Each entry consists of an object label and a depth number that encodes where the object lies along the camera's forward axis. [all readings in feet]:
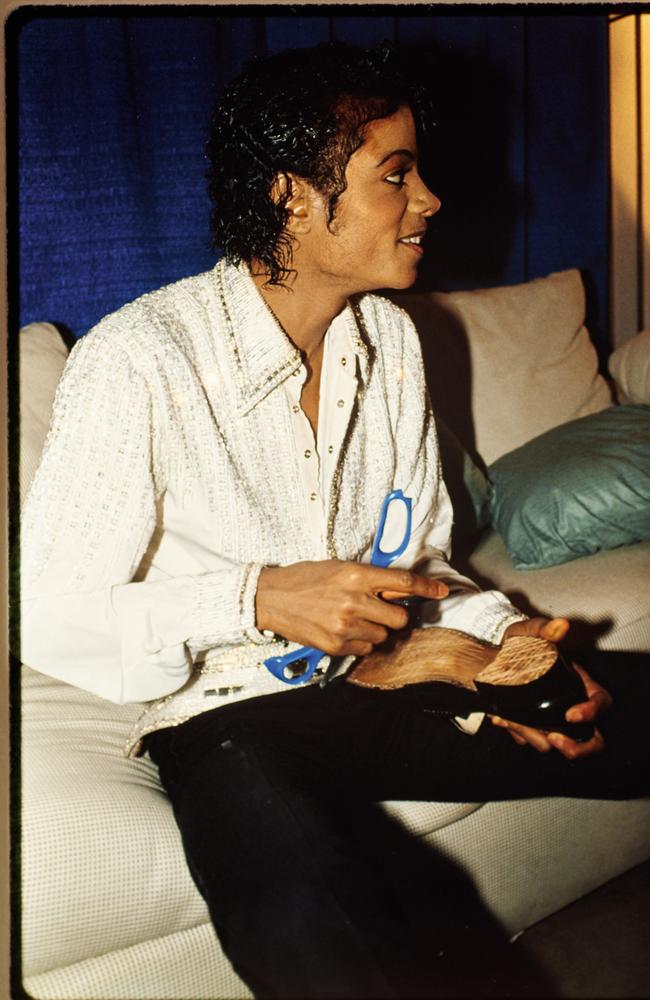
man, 2.92
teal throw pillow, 5.35
